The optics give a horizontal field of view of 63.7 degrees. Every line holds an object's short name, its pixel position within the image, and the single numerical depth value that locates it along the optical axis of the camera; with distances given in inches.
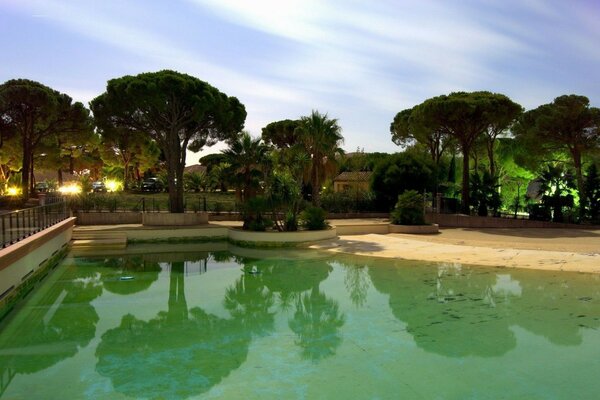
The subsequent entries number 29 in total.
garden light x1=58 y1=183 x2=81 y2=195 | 1146.7
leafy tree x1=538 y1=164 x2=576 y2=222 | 1048.2
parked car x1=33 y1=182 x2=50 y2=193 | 1608.3
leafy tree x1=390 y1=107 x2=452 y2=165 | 1256.2
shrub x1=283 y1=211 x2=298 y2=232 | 879.1
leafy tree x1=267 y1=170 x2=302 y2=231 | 859.4
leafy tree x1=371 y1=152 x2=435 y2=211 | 1217.4
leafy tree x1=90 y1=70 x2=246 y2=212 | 1013.2
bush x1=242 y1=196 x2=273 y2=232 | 868.9
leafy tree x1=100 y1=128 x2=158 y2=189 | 1957.4
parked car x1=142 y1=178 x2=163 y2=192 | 1831.3
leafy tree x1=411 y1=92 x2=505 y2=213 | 1157.7
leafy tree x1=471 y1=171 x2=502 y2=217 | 1128.2
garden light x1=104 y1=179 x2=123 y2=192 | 1658.3
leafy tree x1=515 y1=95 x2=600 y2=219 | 1056.2
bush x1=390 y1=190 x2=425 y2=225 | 978.7
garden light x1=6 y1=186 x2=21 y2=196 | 1343.8
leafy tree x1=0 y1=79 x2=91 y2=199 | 1224.8
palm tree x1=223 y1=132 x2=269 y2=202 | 1005.2
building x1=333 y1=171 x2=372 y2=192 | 1837.2
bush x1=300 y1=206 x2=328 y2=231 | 885.8
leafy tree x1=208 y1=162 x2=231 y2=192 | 1018.6
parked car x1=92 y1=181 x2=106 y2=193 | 1838.2
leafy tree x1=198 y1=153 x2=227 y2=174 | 2457.6
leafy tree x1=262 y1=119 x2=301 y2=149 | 2126.0
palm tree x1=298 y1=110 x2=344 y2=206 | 1058.7
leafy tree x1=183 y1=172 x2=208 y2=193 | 1862.9
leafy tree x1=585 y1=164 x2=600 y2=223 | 1023.0
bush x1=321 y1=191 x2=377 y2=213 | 1221.1
